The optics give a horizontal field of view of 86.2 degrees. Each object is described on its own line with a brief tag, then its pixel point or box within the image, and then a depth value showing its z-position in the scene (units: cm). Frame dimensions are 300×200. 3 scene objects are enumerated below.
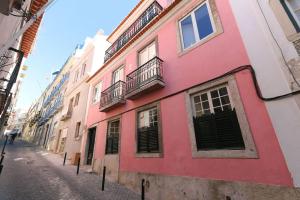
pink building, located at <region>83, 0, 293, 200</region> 386
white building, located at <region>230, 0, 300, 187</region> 344
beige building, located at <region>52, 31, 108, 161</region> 1266
